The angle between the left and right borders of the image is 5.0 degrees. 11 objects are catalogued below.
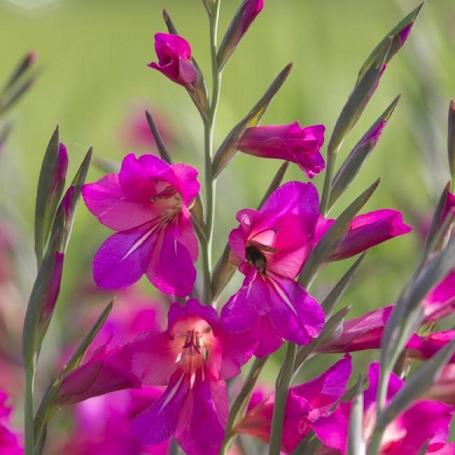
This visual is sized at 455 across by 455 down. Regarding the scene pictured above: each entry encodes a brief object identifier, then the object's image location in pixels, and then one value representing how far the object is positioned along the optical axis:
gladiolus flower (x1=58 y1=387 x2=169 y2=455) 1.86
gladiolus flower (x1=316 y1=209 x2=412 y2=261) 1.76
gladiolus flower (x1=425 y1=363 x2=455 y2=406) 1.72
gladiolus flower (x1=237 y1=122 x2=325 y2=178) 1.76
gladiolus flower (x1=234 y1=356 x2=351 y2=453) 1.77
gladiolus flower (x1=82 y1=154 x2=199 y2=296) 1.77
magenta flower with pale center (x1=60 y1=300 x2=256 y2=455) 1.75
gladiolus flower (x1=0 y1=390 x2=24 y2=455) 1.79
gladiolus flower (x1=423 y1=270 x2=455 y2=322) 1.76
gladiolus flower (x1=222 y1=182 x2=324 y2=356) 1.74
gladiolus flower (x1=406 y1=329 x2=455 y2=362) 1.76
